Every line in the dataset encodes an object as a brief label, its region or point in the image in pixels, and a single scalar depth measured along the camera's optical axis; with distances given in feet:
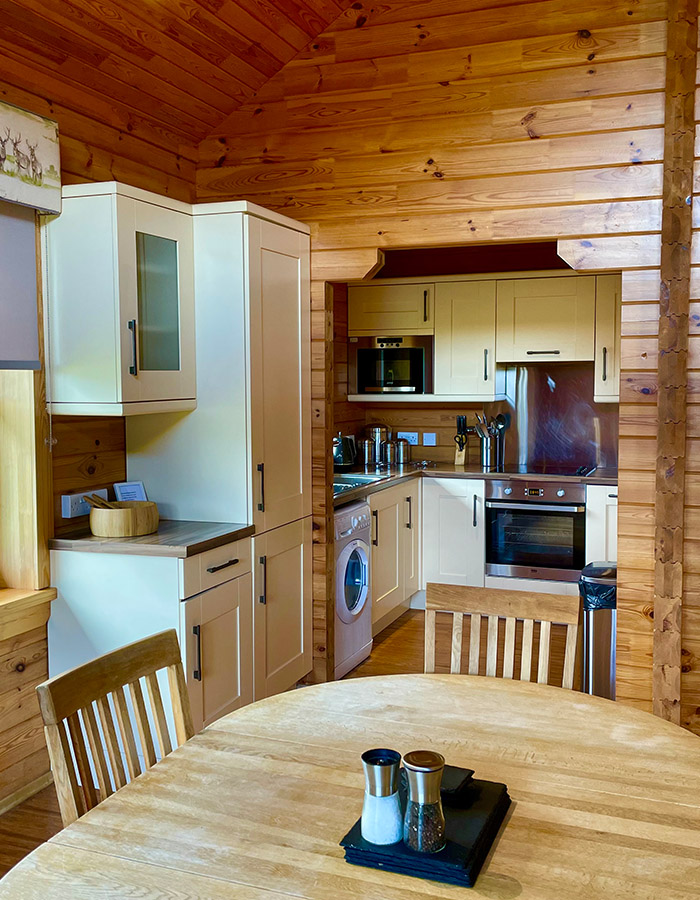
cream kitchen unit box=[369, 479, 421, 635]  15.94
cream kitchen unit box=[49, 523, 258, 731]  9.99
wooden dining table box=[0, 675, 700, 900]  4.09
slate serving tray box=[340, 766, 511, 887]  4.10
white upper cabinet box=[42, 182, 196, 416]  9.93
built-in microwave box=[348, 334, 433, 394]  18.31
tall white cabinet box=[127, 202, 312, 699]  11.37
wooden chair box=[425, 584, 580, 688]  7.09
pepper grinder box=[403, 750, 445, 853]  4.10
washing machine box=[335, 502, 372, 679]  13.93
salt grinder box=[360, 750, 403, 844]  4.17
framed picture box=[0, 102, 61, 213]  9.26
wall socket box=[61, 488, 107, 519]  10.80
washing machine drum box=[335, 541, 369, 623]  13.96
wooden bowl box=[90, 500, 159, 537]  10.49
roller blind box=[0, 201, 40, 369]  9.59
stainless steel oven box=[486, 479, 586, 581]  16.83
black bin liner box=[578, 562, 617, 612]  11.77
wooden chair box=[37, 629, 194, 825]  5.02
